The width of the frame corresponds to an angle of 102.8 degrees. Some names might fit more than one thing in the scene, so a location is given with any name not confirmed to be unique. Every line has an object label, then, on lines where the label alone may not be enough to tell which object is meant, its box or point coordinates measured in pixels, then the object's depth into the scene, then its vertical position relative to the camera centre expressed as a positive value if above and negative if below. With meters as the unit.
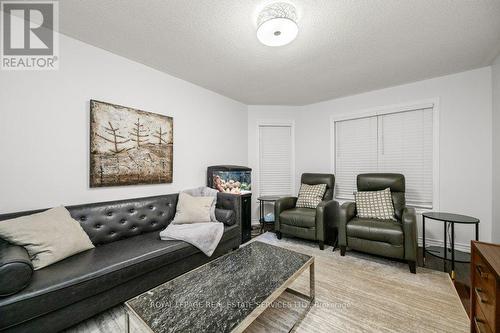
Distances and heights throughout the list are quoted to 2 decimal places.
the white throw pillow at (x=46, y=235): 1.44 -0.53
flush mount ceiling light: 1.55 +1.14
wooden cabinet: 0.92 -0.64
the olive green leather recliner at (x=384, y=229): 2.20 -0.75
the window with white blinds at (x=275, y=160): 4.24 +0.14
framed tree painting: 2.17 +0.24
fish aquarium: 3.26 -0.21
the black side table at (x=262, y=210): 3.52 -0.85
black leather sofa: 1.21 -0.77
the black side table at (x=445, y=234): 2.18 -0.83
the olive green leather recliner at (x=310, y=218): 2.85 -0.77
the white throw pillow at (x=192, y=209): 2.45 -0.54
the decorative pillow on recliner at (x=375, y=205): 2.69 -0.53
